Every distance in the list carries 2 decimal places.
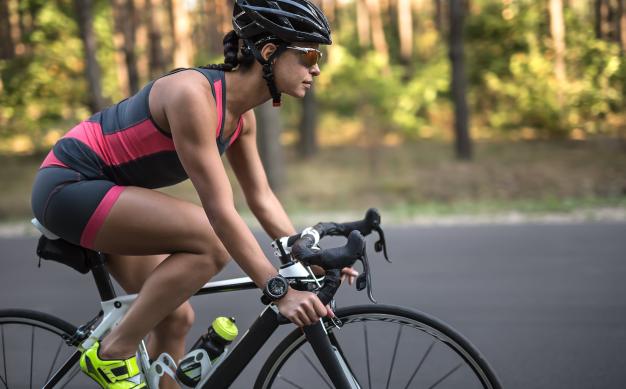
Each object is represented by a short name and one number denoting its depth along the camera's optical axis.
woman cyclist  2.09
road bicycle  2.10
